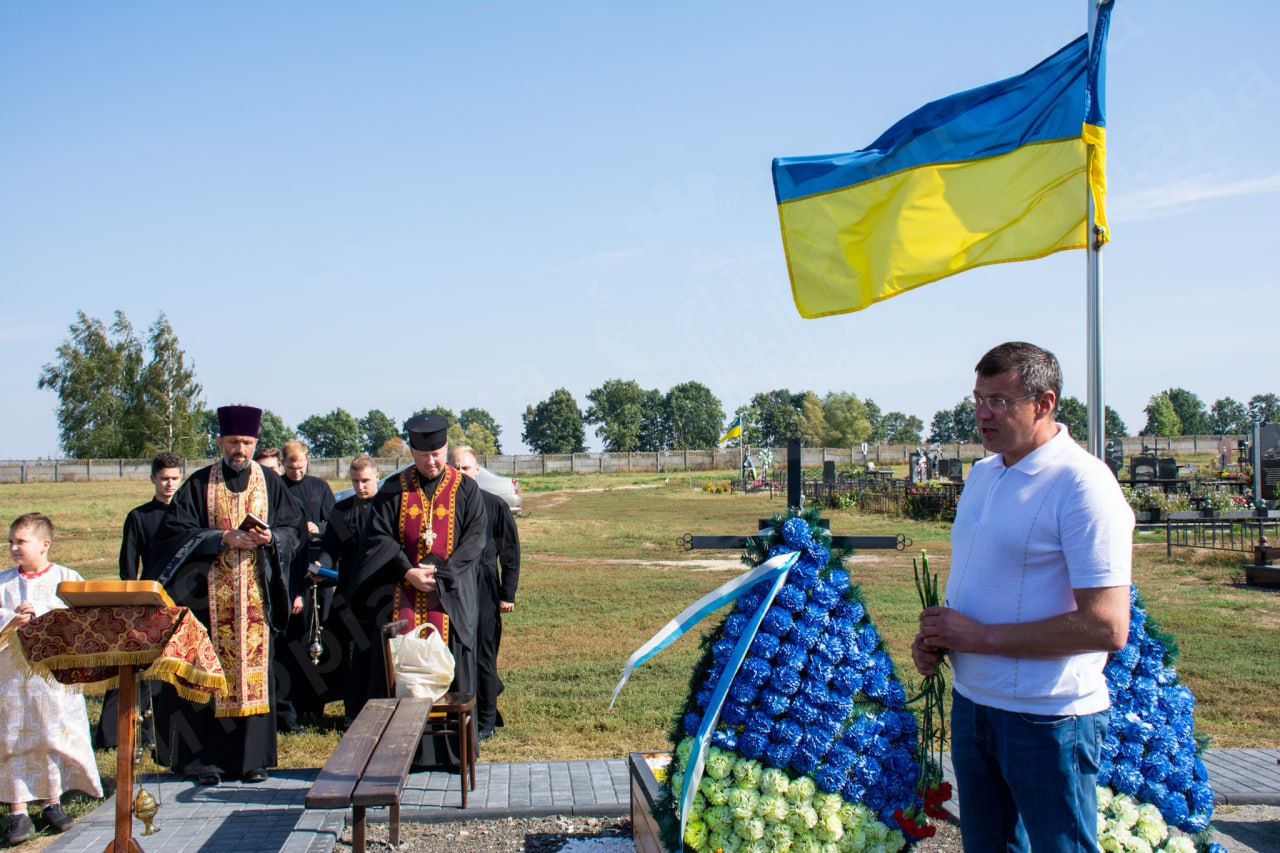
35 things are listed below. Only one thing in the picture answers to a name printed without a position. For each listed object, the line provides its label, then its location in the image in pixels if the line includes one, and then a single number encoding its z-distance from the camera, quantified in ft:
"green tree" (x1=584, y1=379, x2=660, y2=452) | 321.73
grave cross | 12.74
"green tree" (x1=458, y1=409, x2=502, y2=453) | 397.60
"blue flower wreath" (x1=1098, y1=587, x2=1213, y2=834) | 12.17
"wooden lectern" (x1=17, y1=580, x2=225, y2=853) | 13.19
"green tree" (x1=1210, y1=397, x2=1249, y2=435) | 368.62
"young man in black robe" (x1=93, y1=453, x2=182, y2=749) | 22.16
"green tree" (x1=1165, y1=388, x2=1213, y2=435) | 376.41
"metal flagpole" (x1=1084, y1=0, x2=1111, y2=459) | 13.98
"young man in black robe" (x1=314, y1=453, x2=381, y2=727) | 24.94
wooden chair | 18.85
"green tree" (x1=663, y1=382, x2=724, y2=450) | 328.08
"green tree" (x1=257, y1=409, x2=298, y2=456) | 335.67
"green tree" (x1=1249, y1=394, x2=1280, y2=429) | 328.08
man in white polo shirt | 8.96
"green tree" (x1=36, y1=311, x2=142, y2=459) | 195.00
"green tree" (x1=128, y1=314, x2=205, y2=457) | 192.34
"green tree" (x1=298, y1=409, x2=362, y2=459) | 387.55
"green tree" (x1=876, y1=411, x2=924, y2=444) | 334.46
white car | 94.02
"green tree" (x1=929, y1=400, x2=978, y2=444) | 328.49
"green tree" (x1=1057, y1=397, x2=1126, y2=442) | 293.29
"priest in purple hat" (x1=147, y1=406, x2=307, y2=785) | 20.06
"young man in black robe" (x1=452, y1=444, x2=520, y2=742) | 22.93
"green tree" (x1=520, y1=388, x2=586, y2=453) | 334.44
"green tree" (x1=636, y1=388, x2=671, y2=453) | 331.98
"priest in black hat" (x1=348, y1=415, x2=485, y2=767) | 20.71
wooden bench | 13.55
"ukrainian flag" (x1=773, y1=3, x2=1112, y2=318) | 15.85
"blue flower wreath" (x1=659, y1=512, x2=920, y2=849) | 12.09
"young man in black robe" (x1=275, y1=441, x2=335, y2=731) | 24.25
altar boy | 16.89
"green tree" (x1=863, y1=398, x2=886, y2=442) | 330.91
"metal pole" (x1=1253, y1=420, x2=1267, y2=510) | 63.71
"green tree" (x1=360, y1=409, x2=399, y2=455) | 407.66
